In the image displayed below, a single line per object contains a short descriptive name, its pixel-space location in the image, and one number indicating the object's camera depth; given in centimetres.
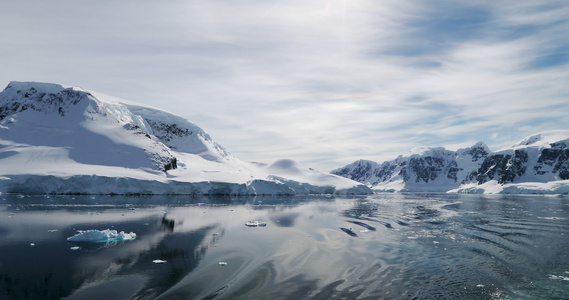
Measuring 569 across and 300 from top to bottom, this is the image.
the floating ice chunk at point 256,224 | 2948
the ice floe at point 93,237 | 1964
